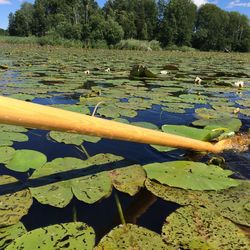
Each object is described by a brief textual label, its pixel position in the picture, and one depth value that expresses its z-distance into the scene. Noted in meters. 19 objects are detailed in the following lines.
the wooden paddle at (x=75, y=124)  0.86
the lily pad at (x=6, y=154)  1.56
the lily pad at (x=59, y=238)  0.92
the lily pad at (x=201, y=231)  0.97
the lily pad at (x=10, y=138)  1.79
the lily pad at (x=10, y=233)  0.96
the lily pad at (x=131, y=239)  0.94
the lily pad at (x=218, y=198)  1.15
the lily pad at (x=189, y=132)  1.85
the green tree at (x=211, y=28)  41.47
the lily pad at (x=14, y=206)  1.07
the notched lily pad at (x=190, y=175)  1.34
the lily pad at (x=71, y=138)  1.88
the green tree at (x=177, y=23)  41.17
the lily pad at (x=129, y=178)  1.33
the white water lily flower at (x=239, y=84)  4.09
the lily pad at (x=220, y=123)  2.15
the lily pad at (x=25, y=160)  1.49
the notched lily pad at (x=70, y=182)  1.22
